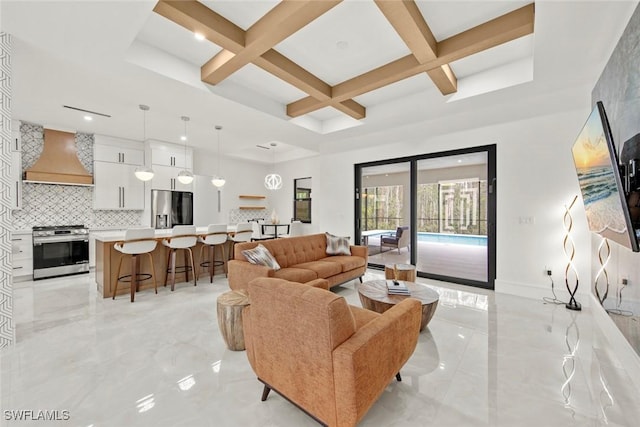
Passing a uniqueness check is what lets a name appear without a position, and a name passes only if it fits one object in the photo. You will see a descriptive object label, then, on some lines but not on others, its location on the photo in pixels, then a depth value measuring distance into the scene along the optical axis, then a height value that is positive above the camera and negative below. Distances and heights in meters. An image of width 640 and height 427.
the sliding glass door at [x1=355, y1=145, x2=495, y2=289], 4.60 -0.01
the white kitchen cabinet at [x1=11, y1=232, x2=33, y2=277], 4.54 -0.71
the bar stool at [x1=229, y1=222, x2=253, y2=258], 5.04 -0.41
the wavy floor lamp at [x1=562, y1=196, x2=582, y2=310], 3.46 -0.57
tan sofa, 3.29 -0.76
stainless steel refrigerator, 5.89 +0.12
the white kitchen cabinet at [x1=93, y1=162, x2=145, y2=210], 5.40 +0.56
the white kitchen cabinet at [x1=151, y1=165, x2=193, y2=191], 5.88 +0.79
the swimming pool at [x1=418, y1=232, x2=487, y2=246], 5.21 -0.54
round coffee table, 2.56 -0.87
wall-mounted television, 1.62 +0.22
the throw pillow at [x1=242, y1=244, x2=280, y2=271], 3.32 -0.57
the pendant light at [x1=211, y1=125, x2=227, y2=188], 5.43 +0.68
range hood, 4.79 +0.96
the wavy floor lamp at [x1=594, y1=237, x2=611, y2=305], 2.71 -0.57
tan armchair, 1.26 -0.73
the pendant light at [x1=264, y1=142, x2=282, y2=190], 6.56 +0.81
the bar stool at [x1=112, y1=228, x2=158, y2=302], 3.67 -0.48
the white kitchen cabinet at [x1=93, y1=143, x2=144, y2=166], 5.39 +1.28
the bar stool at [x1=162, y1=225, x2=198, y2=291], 4.16 -0.49
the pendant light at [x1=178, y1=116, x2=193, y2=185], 4.73 +0.68
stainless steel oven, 4.70 -0.70
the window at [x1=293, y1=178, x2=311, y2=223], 8.05 +0.41
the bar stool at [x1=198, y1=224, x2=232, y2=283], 4.56 -0.47
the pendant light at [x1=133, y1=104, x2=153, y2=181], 4.22 +0.67
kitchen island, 3.81 -0.80
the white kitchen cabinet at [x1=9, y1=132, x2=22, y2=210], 4.49 +0.76
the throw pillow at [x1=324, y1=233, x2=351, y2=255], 4.57 -0.59
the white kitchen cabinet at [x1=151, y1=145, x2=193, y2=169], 5.86 +1.34
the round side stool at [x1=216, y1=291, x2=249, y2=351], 2.34 -0.98
